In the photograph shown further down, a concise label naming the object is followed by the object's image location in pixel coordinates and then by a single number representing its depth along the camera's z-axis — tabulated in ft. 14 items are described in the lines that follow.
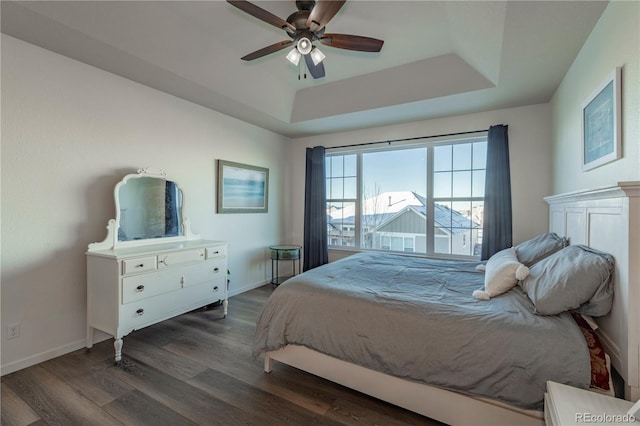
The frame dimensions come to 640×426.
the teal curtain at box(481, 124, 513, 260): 11.02
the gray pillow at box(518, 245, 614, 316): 4.43
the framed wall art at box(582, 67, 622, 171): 5.21
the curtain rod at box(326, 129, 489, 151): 11.91
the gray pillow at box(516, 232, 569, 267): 6.98
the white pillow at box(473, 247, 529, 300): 5.87
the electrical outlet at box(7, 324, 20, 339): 6.91
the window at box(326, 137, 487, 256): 12.35
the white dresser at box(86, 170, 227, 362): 7.51
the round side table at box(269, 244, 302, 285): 14.08
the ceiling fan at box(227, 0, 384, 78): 6.02
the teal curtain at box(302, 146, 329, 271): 15.10
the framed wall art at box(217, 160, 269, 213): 12.45
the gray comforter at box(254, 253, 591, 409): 4.38
